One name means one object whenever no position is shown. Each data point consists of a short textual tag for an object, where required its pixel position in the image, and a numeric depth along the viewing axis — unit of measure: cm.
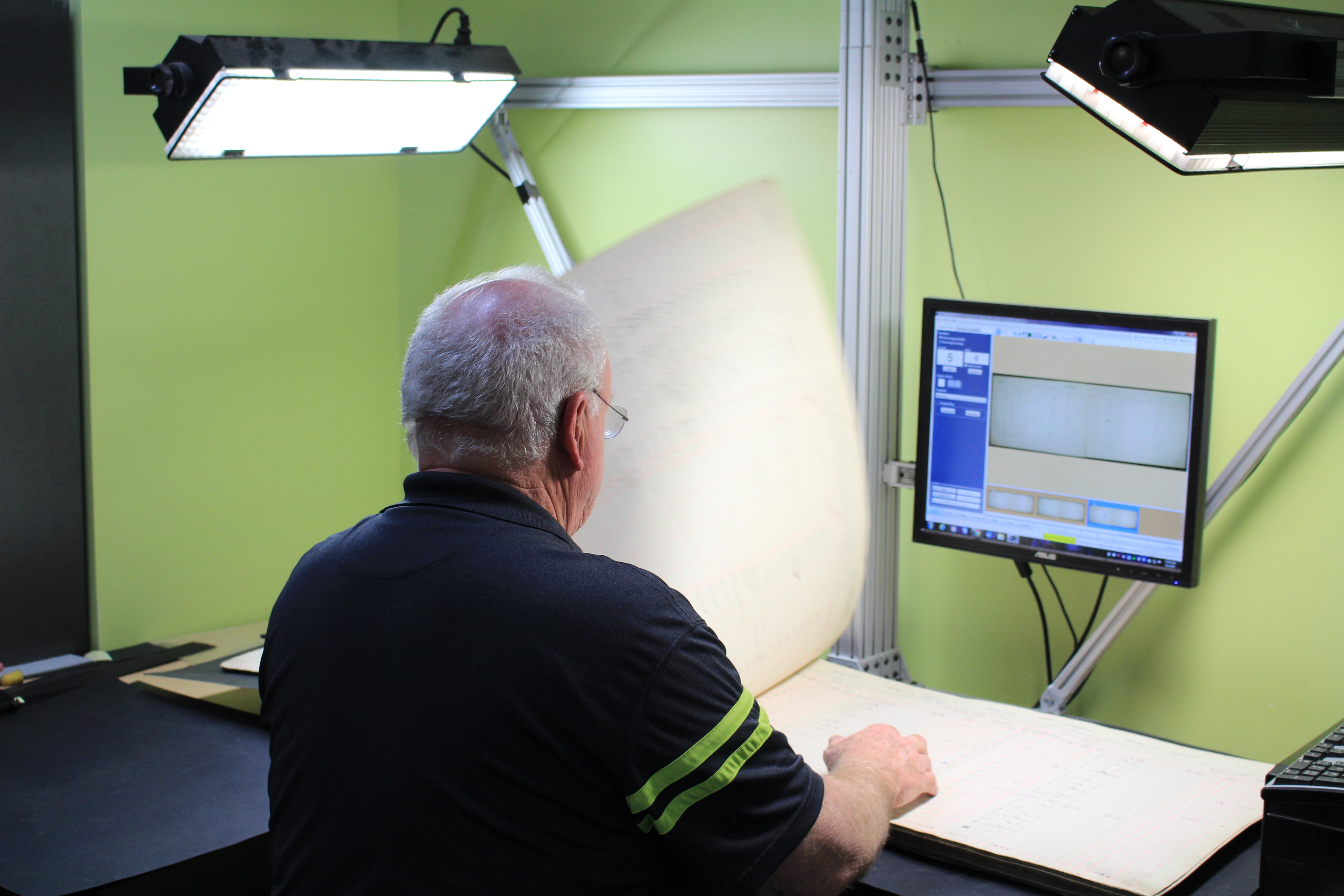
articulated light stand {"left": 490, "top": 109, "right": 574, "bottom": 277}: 229
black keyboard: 105
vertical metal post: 166
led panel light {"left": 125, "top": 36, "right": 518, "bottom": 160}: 156
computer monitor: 145
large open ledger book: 119
